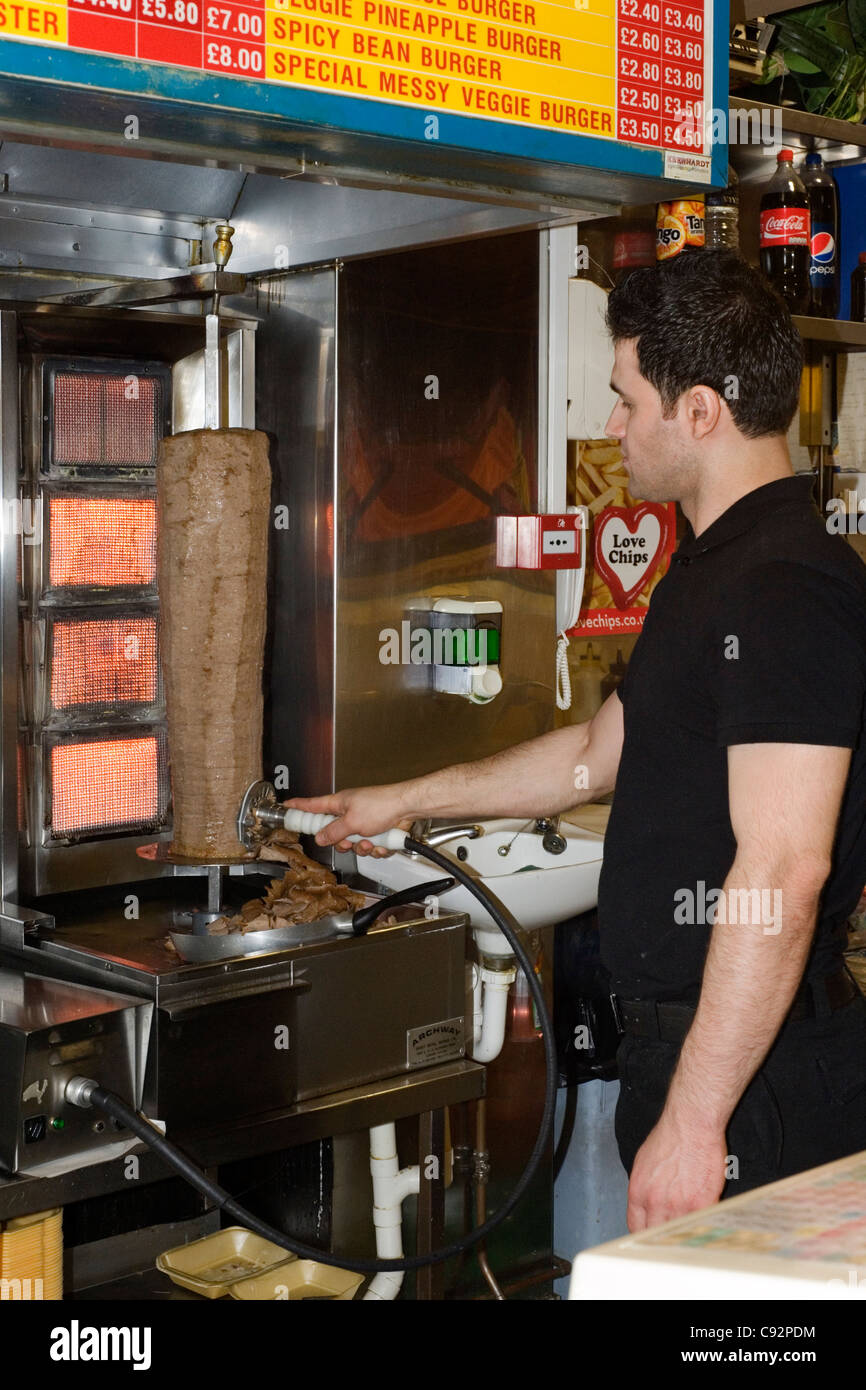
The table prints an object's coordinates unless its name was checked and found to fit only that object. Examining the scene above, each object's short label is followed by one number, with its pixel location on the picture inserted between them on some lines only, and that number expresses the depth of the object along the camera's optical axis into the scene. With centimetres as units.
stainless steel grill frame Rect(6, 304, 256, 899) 231
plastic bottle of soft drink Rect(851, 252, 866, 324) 380
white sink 267
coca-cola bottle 350
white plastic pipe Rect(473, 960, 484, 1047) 305
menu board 152
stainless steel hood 240
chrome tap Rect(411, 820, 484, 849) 222
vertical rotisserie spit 225
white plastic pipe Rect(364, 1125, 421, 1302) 266
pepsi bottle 367
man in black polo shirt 165
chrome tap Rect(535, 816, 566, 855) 299
